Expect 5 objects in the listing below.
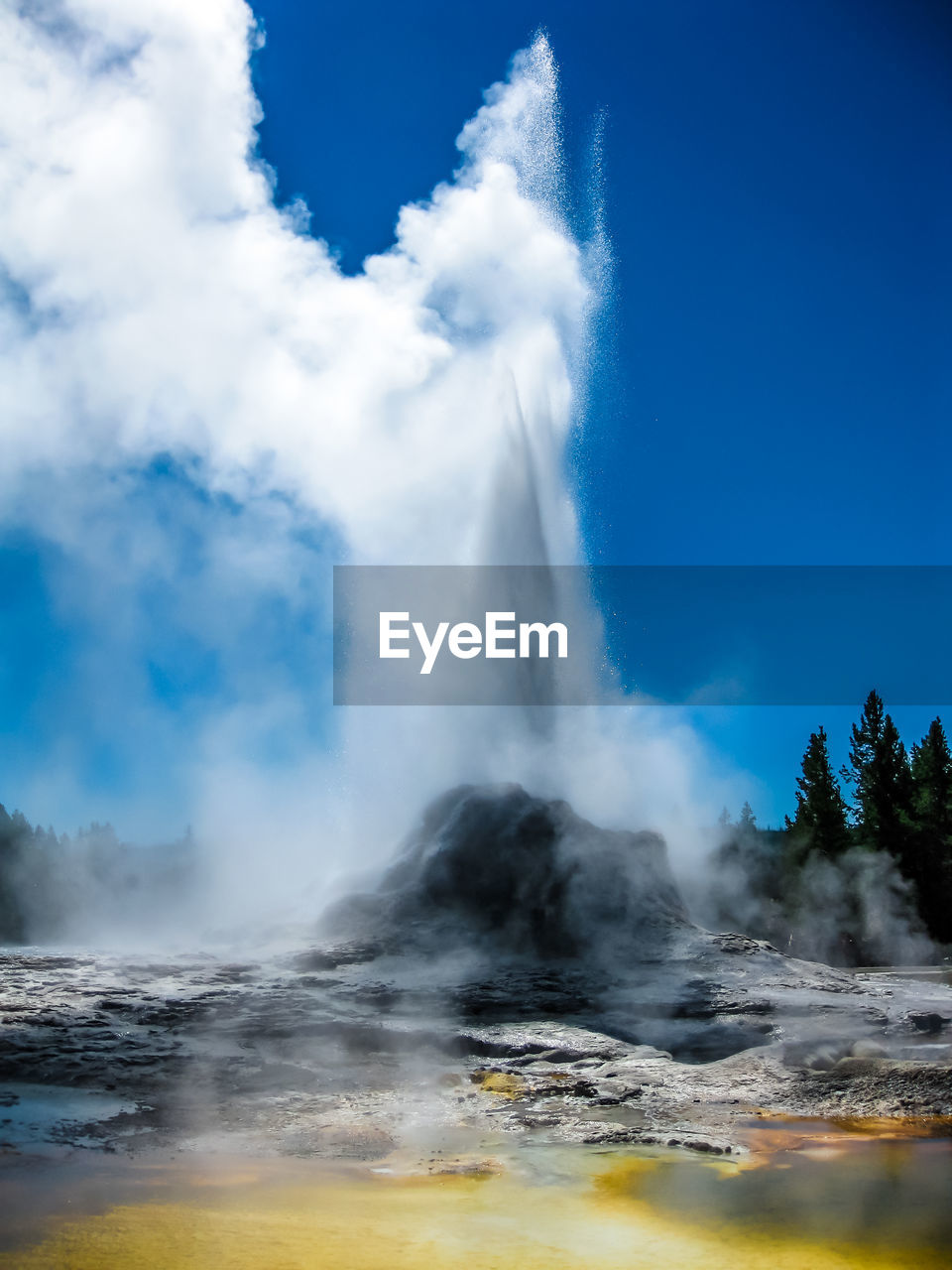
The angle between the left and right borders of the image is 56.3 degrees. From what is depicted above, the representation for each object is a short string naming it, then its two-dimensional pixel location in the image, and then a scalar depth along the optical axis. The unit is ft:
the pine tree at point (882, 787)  101.60
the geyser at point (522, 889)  45.80
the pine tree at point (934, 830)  96.17
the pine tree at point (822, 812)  106.83
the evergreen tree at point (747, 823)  139.12
